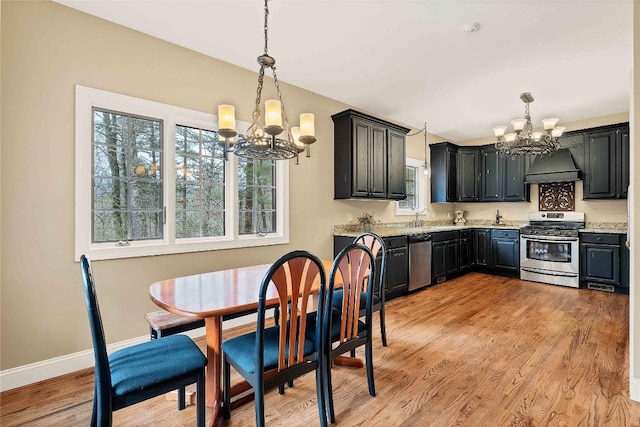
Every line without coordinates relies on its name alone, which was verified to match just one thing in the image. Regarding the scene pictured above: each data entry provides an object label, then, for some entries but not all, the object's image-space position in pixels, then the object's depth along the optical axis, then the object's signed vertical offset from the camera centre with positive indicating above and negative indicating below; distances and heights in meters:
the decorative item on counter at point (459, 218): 6.69 -0.10
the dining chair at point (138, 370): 1.32 -0.74
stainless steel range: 4.83 -0.59
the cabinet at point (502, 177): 5.74 +0.70
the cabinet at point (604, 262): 4.46 -0.73
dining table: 1.64 -0.49
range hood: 5.06 +0.75
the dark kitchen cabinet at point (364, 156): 4.11 +0.81
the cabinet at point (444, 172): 6.01 +0.82
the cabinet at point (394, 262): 4.12 -0.66
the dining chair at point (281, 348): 1.52 -0.74
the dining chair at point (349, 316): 1.79 -0.64
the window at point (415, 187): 5.83 +0.52
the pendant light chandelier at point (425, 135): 5.76 +1.49
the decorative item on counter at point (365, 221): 4.64 -0.11
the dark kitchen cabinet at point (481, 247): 5.82 -0.65
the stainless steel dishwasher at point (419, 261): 4.48 -0.71
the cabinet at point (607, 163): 4.63 +0.77
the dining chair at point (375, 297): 2.54 -0.70
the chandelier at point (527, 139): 3.81 +0.97
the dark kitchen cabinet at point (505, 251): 5.45 -0.68
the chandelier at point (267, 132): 1.94 +0.53
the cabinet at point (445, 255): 5.00 -0.71
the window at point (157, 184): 2.50 +0.29
